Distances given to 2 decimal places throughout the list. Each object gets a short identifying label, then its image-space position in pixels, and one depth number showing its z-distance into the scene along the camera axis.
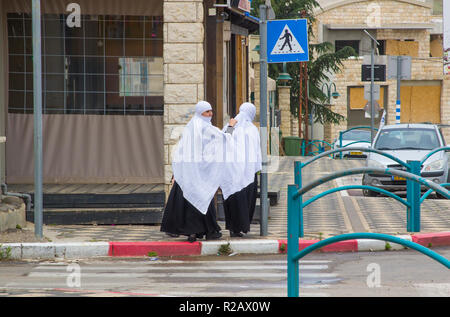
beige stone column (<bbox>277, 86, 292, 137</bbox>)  40.28
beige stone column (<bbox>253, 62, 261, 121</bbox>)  33.97
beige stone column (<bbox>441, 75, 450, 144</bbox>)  54.75
